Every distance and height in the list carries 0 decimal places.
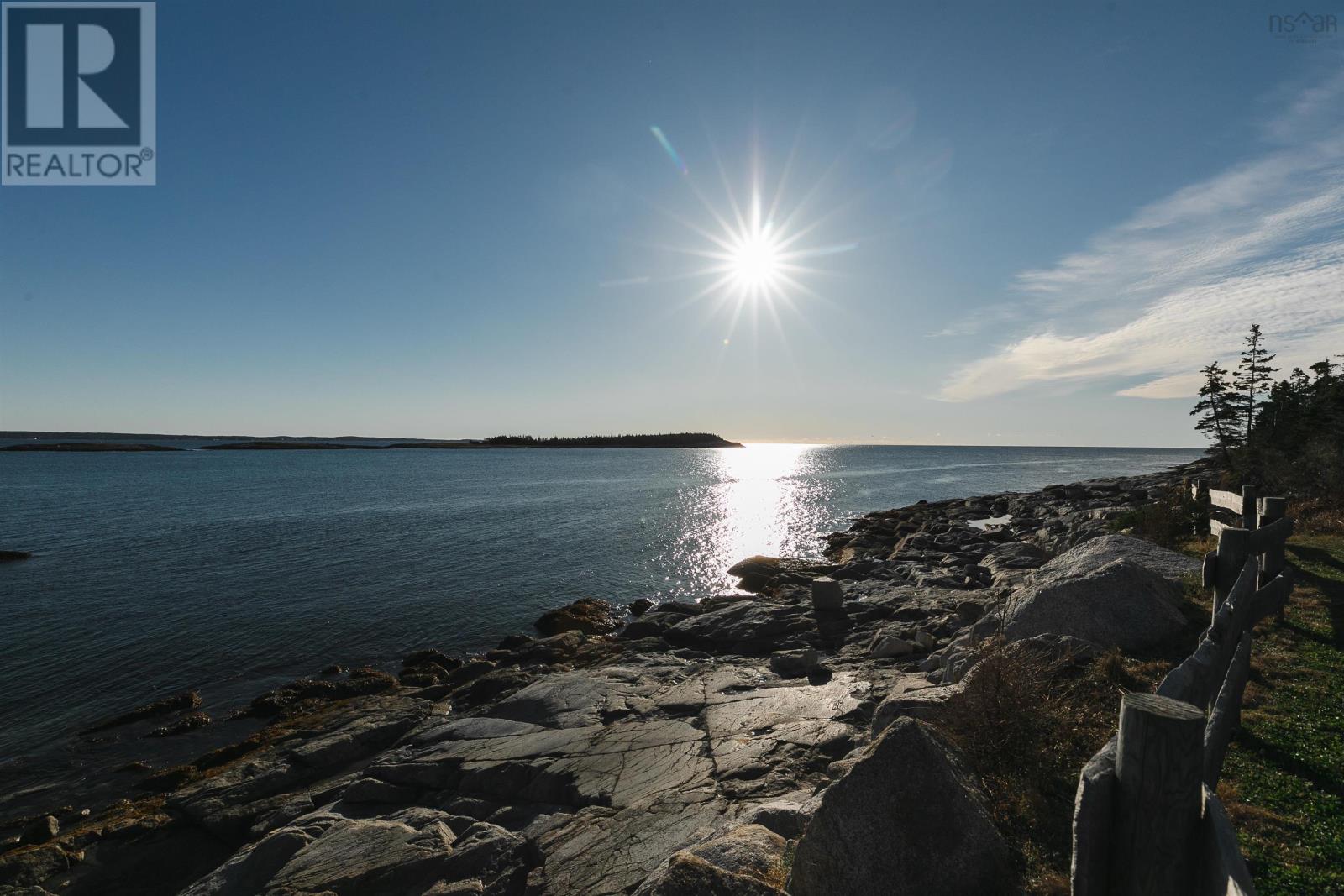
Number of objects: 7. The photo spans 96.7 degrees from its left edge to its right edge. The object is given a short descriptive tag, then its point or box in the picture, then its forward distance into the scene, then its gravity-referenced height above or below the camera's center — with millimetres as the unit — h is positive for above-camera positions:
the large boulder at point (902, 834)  4508 -2998
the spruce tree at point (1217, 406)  54812 +3941
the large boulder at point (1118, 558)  10906 -2197
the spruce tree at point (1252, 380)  52375 +5959
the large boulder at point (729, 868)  4406 -3593
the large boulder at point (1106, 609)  8898 -2520
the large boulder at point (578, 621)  21266 -6438
